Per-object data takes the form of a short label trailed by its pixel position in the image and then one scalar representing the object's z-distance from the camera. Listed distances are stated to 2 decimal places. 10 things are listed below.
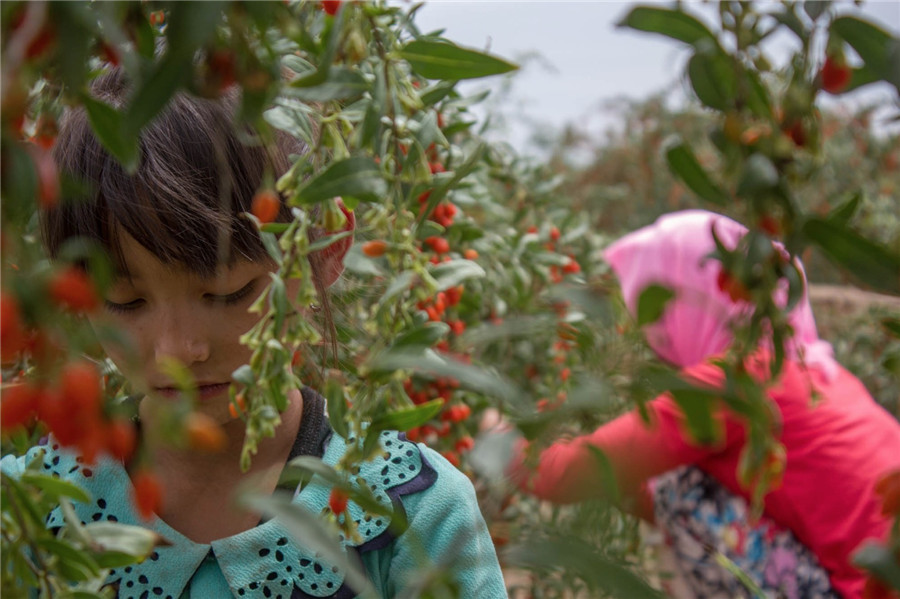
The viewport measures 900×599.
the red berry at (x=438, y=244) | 1.12
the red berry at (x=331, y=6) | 0.62
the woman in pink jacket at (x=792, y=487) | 1.66
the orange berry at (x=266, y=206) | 0.60
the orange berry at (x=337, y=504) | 0.67
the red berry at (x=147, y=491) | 0.43
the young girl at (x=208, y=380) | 0.82
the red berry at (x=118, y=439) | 0.41
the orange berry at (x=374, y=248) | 0.63
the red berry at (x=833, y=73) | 0.41
